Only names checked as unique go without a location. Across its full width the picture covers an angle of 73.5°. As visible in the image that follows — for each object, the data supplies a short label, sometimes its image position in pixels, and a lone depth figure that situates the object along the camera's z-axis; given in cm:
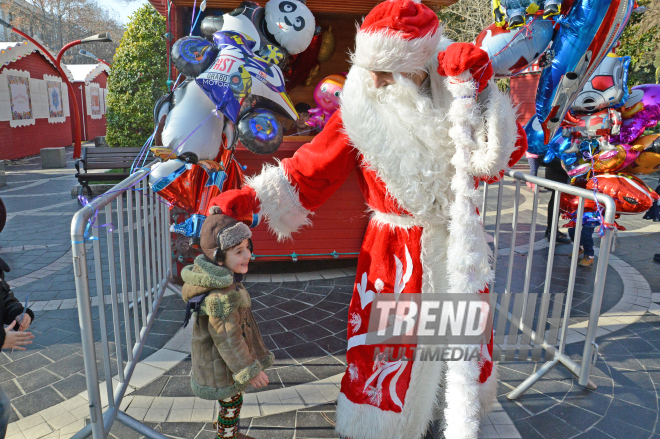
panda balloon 338
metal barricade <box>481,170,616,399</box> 235
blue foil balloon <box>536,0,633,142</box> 255
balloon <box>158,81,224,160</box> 304
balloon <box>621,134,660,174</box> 484
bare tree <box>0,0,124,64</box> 2675
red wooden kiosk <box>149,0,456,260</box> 430
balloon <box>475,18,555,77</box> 264
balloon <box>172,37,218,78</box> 301
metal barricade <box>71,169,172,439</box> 170
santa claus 170
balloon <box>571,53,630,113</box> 460
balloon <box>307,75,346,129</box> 450
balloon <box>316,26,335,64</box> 500
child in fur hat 182
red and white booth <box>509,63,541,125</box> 1686
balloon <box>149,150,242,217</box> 305
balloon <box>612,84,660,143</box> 480
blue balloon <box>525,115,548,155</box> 286
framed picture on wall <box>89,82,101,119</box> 2145
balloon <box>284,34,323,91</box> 485
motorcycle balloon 296
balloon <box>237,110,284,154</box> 306
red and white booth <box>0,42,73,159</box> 1362
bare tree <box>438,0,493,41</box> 1603
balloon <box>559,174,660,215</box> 458
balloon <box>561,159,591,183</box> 494
